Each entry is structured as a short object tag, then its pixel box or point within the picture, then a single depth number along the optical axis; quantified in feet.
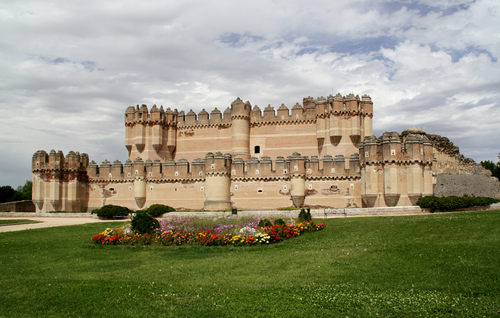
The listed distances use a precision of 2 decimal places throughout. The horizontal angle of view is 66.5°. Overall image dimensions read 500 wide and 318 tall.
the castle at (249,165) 105.40
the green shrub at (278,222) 63.82
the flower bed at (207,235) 55.16
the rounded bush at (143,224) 60.80
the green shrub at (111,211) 111.14
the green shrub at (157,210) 111.14
